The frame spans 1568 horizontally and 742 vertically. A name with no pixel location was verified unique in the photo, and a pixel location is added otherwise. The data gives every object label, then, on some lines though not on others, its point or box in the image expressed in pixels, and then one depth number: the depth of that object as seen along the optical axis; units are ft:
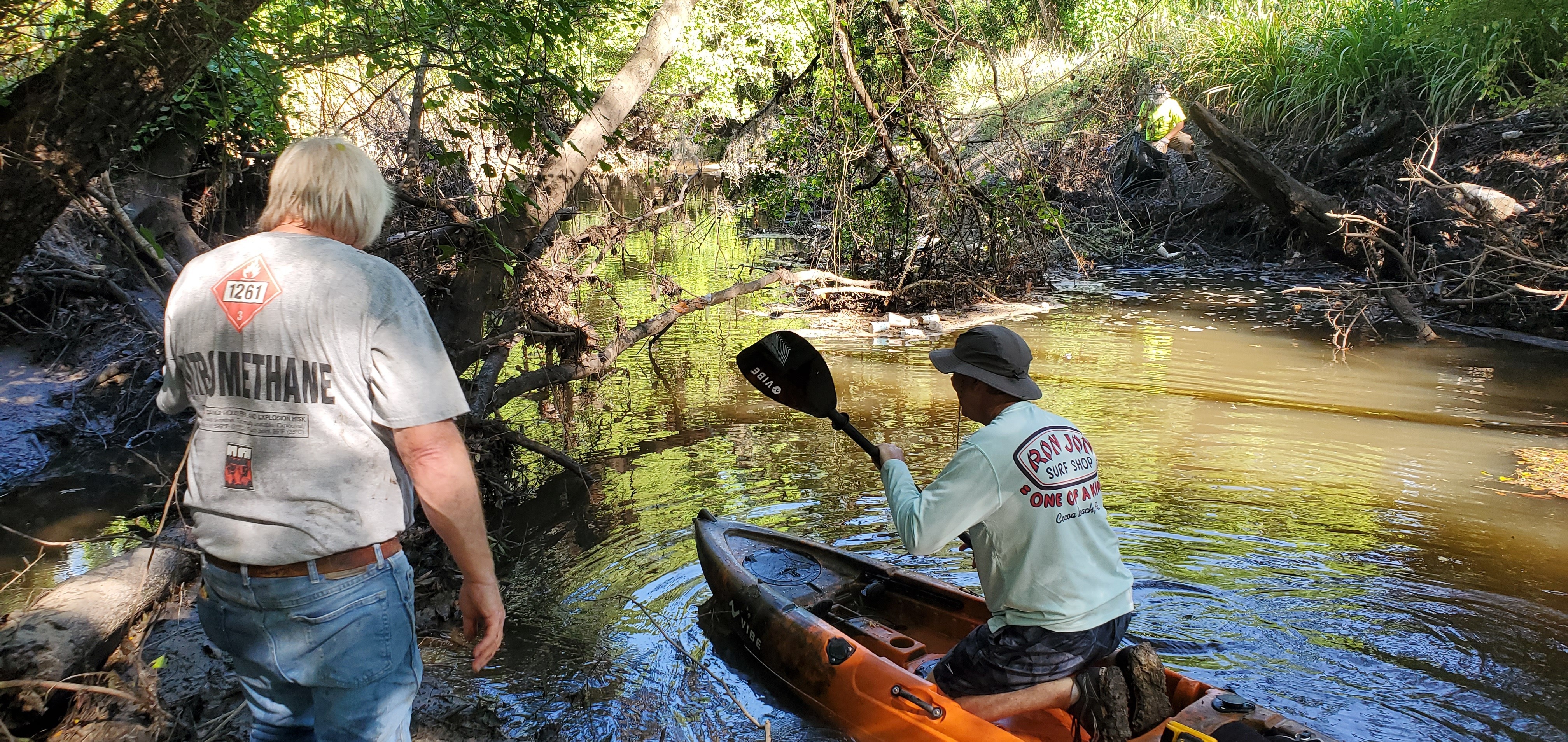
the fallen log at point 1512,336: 32.45
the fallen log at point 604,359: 19.26
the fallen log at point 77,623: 8.66
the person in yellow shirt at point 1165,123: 44.65
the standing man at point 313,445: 5.55
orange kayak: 9.82
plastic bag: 58.29
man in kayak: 8.86
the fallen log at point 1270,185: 41.83
